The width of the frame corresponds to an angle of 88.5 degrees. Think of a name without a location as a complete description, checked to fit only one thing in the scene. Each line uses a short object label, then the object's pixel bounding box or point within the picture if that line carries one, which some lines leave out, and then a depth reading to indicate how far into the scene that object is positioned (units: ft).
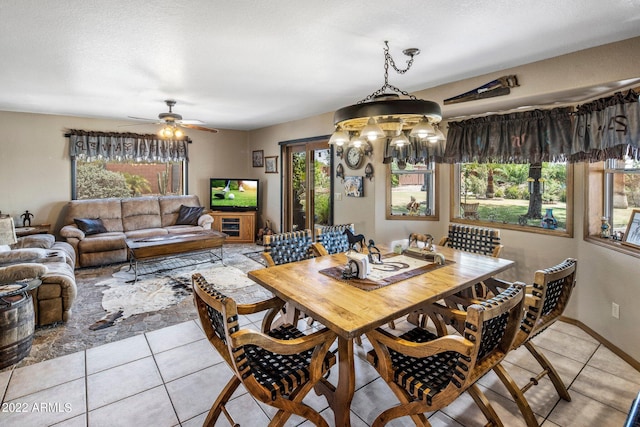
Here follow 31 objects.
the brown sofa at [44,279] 9.36
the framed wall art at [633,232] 8.50
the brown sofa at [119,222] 16.31
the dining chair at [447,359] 4.38
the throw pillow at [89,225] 17.29
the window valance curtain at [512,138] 10.09
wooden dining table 5.26
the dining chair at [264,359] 4.66
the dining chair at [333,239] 10.49
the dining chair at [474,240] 9.78
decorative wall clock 15.93
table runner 6.75
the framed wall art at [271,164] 22.62
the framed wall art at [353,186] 15.95
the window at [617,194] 8.92
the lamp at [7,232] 11.76
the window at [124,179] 19.74
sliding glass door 18.83
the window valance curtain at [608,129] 7.73
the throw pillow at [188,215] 20.75
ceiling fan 14.48
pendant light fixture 5.99
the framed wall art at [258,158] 24.05
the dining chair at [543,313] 5.79
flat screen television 23.40
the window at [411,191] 14.17
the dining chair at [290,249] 8.99
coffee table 14.33
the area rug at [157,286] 11.42
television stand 22.80
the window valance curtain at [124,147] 18.95
